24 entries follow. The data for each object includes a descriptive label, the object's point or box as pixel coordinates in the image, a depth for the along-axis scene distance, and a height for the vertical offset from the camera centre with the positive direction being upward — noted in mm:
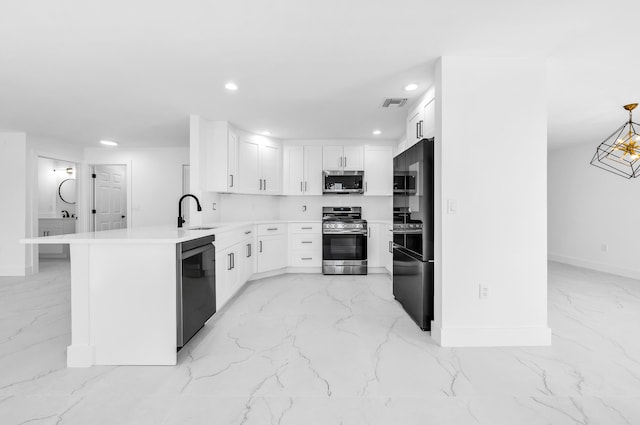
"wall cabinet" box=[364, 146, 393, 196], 4930 +692
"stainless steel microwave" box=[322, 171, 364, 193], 4895 +498
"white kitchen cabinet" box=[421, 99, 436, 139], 2646 +840
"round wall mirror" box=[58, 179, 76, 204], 6551 +455
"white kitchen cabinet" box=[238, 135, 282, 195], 4320 +710
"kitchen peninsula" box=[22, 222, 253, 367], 1966 -603
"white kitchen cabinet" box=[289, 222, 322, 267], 4680 -506
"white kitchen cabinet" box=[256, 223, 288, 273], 4320 -522
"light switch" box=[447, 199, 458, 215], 2254 +44
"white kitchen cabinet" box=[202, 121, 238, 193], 3893 +730
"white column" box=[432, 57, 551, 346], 2254 +75
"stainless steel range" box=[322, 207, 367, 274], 4523 -521
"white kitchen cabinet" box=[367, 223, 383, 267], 4621 -514
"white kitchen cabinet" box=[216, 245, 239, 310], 2898 -661
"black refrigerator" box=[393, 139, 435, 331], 2439 -166
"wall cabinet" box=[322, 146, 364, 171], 4926 +889
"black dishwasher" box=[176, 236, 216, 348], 2049 -565
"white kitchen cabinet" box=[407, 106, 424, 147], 2988 +928
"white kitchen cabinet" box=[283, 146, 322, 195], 4949 +777
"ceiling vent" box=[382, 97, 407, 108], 3091 +1165
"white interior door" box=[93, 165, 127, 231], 5699 +294
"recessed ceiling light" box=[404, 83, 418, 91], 2729 +1159
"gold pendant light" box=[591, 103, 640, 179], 4219 +827
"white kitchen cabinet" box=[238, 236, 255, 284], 3659 -612
